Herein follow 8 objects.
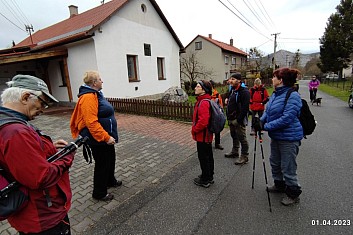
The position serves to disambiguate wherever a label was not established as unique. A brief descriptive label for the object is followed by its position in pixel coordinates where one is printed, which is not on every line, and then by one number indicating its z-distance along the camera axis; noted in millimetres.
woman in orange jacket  2562
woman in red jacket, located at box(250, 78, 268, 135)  6055
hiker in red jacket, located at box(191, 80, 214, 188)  3070
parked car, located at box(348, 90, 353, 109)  10195
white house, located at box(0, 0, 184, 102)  11188
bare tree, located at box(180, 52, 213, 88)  20953
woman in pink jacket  11734
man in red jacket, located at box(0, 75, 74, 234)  1214
